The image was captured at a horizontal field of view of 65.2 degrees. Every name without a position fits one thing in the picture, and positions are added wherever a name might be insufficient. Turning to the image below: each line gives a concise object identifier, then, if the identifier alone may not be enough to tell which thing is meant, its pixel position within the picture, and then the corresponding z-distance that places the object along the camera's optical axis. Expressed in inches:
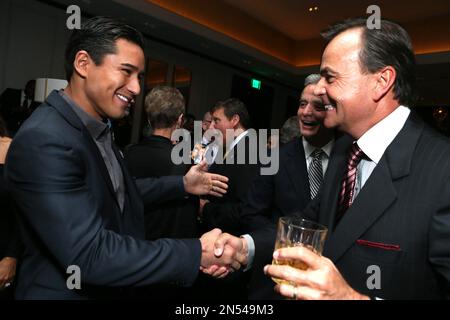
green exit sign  388.5
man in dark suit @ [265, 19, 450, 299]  40.0
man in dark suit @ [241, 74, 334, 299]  81.2
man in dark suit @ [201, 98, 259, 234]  101.0
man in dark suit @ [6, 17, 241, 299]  43.9
